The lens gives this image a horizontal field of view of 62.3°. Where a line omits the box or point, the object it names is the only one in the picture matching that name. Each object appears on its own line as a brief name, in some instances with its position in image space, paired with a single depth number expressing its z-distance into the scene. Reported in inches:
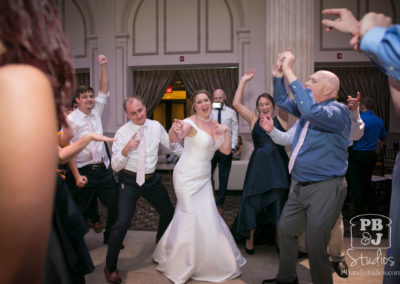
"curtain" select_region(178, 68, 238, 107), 325.4
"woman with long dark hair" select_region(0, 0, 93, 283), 17.6
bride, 104.6
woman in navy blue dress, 122.0
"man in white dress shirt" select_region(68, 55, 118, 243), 132.6
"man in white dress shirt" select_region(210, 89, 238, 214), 182.9
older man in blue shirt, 82.4
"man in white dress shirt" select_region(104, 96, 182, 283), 103.7
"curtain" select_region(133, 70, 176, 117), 335.6
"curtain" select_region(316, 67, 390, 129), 316.2
